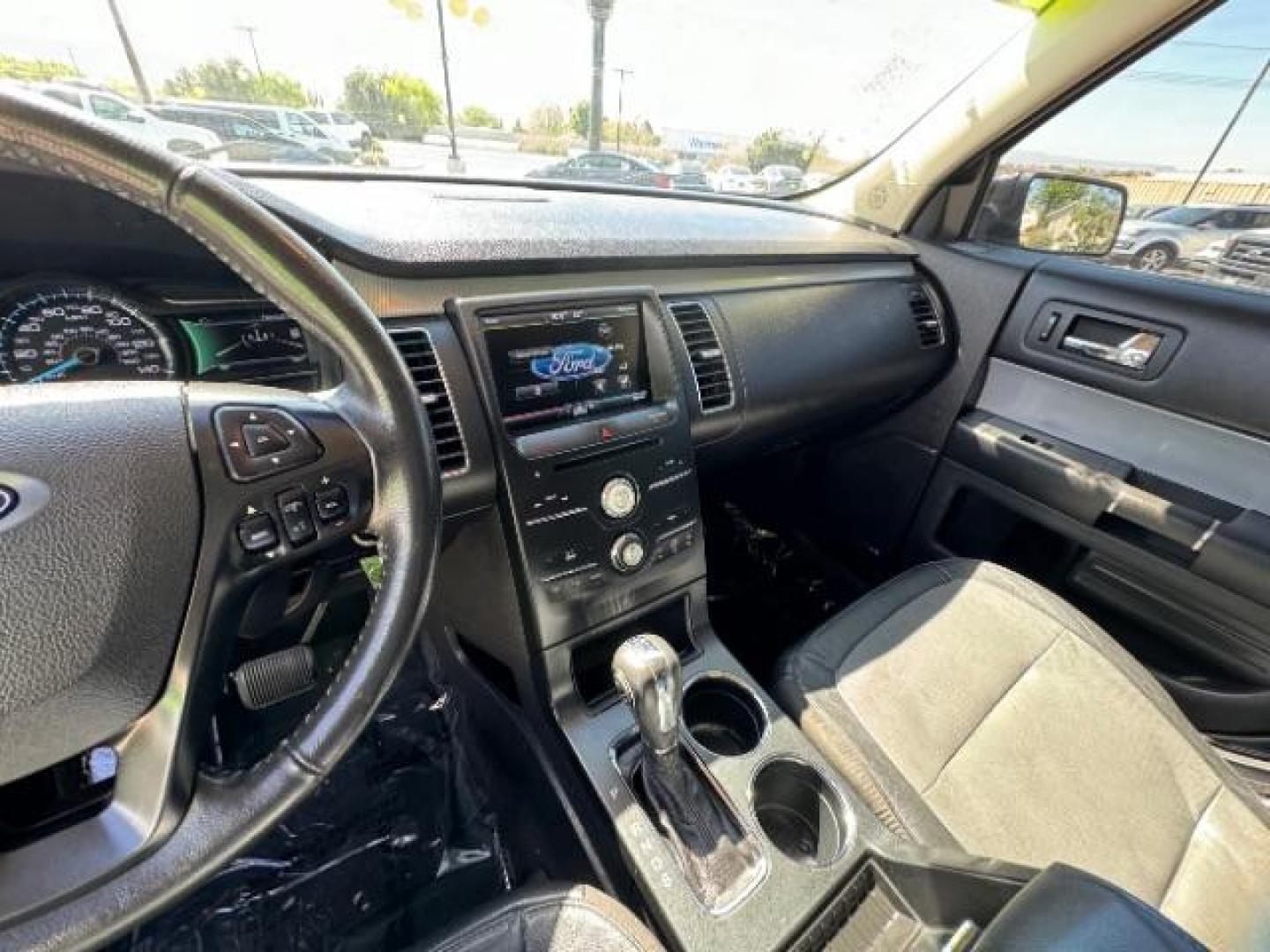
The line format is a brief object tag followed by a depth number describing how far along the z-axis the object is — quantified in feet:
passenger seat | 2.95
